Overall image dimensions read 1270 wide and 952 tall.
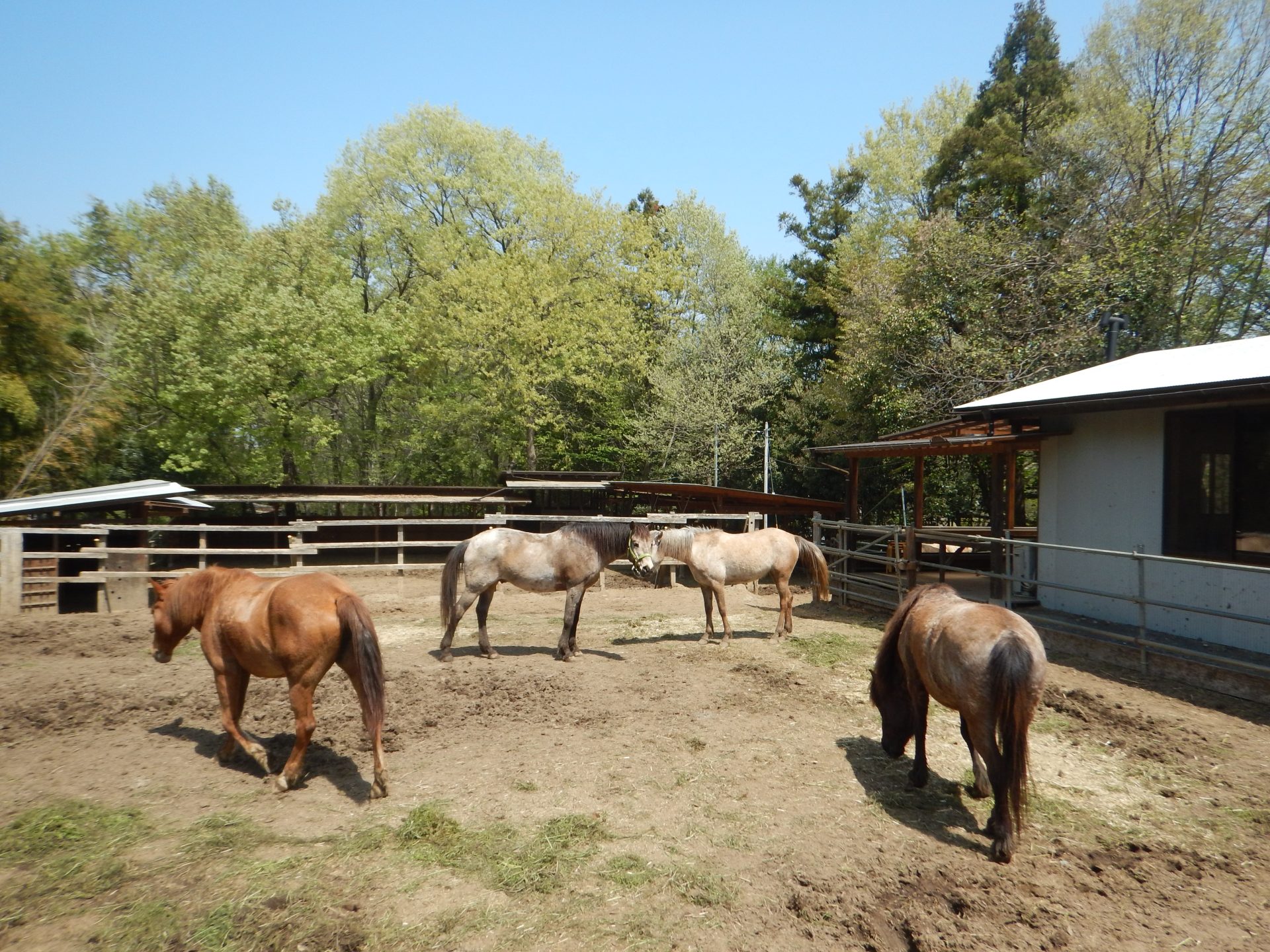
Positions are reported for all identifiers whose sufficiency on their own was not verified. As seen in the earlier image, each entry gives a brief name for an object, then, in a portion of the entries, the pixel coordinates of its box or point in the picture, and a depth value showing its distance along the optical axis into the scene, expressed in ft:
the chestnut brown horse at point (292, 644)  14.70
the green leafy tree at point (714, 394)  74.54
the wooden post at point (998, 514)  31.89
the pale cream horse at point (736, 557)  30.17
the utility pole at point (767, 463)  58.25
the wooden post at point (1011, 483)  36.31
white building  23.76
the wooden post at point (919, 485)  40.47
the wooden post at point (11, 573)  34.19
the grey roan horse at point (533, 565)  26.16
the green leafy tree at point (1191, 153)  56.08
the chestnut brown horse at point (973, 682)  12.40
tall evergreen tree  65.46
